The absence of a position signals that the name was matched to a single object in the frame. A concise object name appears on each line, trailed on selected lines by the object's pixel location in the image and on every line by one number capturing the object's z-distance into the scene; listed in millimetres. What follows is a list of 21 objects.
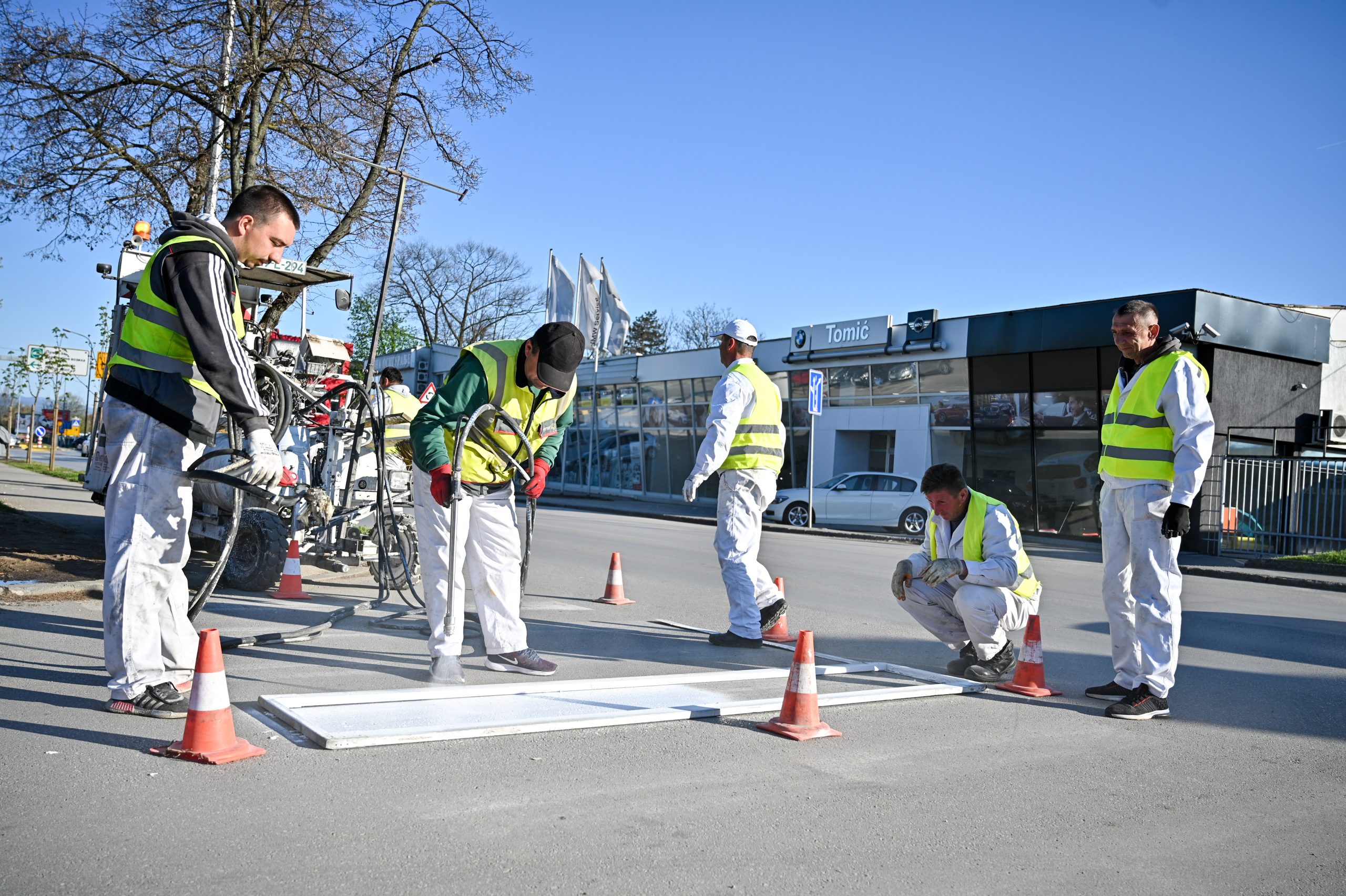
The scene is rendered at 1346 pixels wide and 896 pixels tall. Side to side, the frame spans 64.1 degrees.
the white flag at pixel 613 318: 33000
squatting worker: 6348
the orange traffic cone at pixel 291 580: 8766
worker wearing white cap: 7359
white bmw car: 24500
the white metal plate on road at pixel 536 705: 4508
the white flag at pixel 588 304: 32969
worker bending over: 5578
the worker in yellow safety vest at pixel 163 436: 4543
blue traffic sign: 23812
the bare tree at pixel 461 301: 58062
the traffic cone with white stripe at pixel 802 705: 4855
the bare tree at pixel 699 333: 74500
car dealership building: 24219
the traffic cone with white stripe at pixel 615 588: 9773
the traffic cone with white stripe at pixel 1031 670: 6117
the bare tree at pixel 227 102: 14008
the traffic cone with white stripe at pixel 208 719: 3953
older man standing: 5598
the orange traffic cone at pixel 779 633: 7789
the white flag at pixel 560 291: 33625
